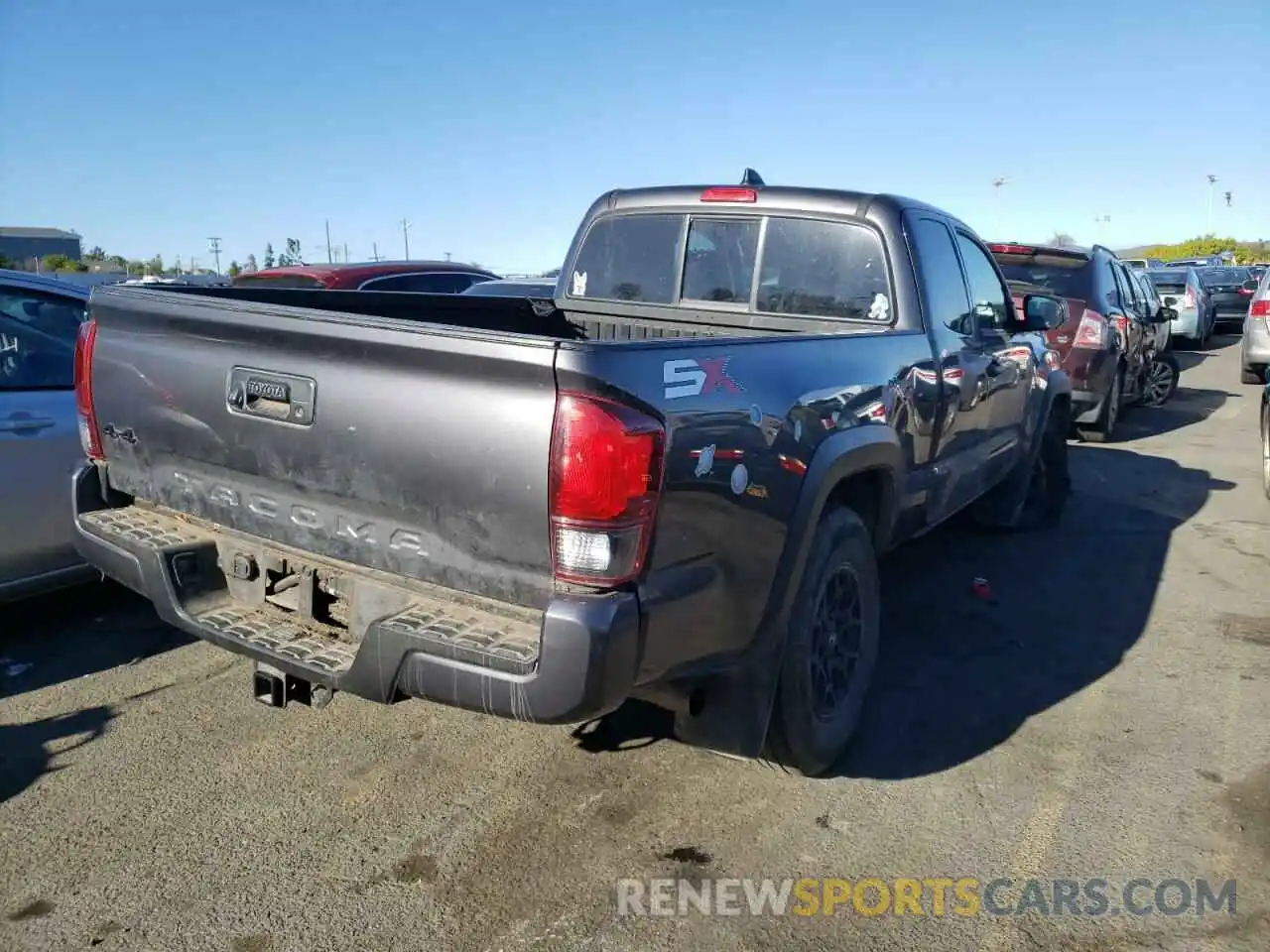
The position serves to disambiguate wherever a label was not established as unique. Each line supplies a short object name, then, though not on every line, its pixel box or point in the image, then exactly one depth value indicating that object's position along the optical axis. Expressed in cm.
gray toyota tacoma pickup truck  248
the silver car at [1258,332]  1155
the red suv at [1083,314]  931
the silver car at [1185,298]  1861
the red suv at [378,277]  994
